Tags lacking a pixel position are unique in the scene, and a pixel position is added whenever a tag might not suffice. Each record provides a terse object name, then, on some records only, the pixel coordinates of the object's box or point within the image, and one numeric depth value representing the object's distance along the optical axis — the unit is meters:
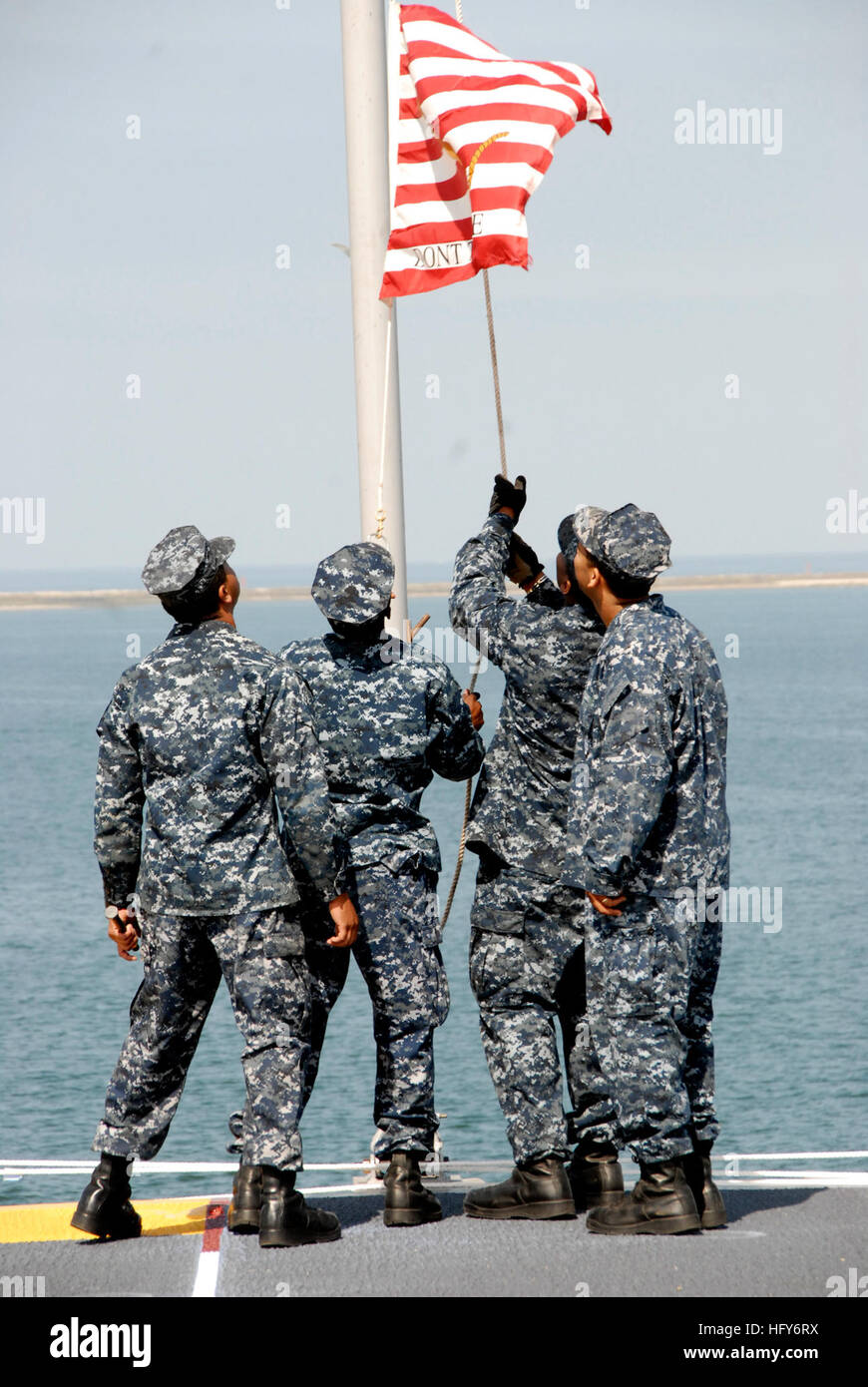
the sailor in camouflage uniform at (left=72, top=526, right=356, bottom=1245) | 4.82
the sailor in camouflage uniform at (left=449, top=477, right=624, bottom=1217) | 5.09
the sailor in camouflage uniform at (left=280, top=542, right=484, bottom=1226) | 5.09
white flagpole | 6.12
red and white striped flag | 6.50
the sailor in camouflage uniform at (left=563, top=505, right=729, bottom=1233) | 4.71
